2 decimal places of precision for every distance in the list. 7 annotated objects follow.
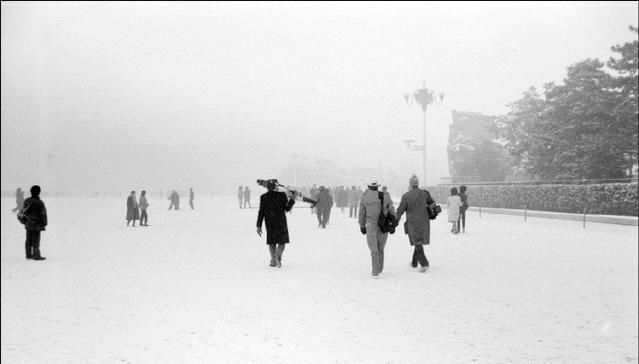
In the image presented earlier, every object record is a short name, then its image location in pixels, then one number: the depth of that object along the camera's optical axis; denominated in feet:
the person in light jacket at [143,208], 90.82
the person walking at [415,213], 36.91
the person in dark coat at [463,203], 78.18
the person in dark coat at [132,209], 91.20
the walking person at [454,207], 78.69
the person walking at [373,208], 30.42
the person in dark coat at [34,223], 42.61
